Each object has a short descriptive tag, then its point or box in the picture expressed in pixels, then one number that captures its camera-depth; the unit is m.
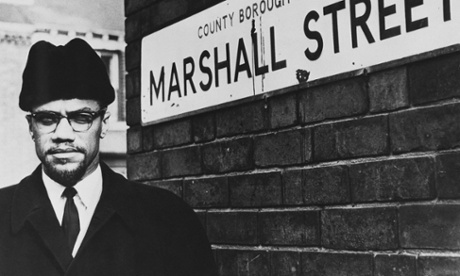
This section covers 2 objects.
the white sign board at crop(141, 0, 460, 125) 2.00
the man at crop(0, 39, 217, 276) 2.11
